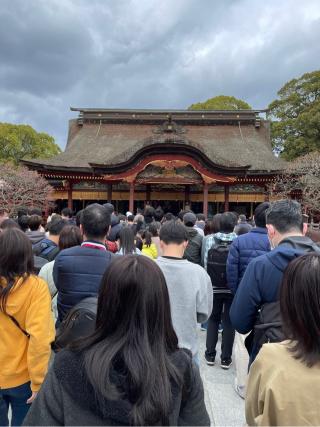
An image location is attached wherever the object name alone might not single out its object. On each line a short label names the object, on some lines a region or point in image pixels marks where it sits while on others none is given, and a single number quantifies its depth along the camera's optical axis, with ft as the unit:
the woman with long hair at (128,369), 3.28
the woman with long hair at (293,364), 3.74
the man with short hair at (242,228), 15.26
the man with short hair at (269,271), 6.61
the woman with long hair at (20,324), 6.09
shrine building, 45.83
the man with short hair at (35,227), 11.78
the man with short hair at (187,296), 7.67
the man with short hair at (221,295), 11.96
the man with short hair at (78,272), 6.72
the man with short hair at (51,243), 10.76
